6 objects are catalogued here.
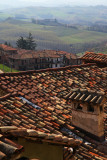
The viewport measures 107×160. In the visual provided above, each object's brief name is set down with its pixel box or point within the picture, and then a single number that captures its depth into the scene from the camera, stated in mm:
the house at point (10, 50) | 100400
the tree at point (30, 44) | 117669
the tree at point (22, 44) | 113406
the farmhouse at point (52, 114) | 6164
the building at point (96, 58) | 17391
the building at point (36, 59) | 95625
